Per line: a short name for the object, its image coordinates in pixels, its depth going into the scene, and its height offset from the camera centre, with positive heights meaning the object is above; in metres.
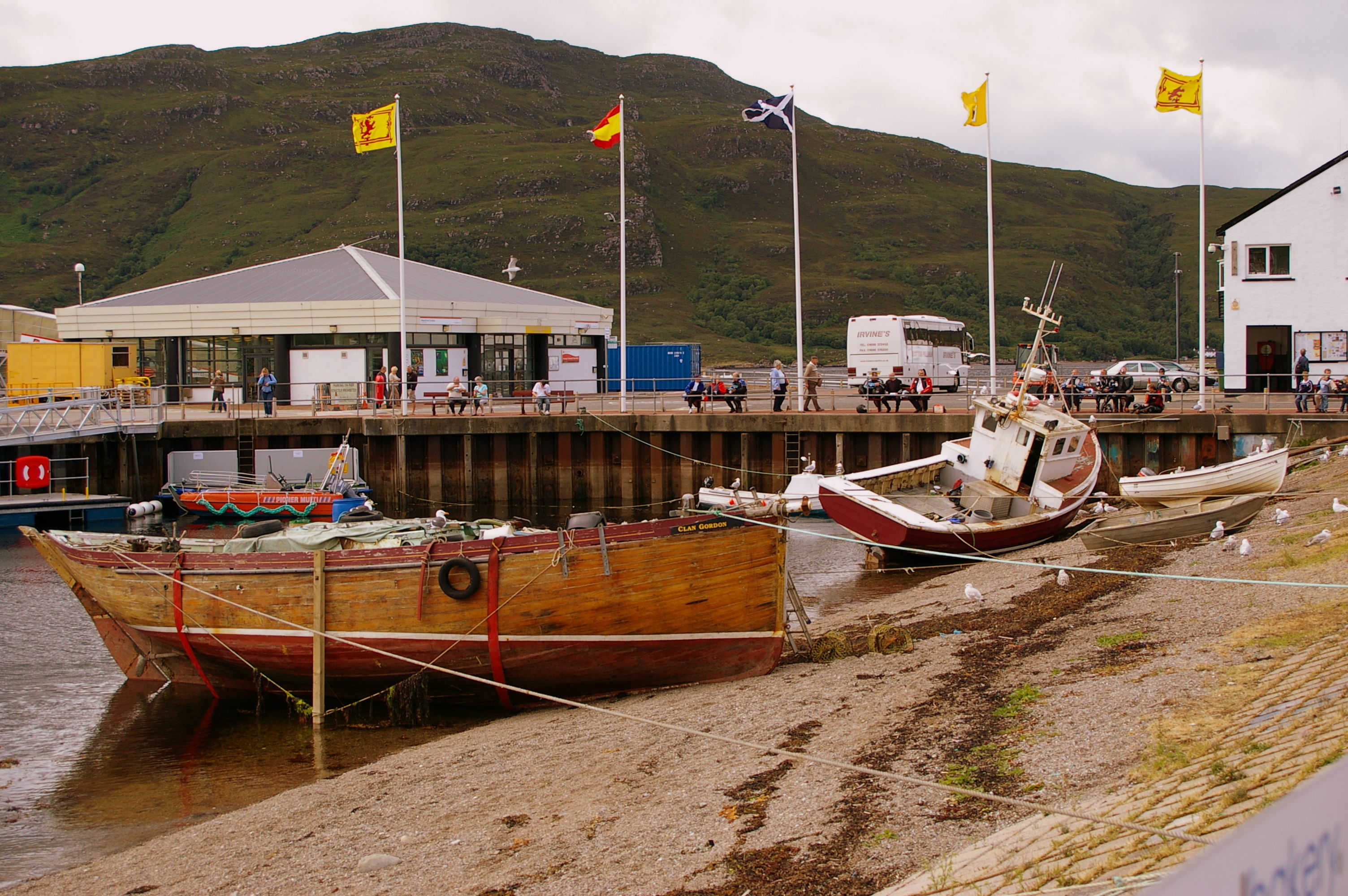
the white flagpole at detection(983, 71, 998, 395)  33.41 +2.10
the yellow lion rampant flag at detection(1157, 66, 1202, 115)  33.22 +9.28
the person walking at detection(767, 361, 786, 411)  35.41 +0.79
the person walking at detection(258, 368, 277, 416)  37.16 +0.89
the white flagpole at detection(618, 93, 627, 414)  35.44 +4.26
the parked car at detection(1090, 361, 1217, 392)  42.69 +1.31
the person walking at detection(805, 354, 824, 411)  34.50 +0.88
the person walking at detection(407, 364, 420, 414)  36.12 +1.10
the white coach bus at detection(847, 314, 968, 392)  46.50 +2.53
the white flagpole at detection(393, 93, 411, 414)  36.81 +3.36
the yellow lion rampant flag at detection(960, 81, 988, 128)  35.03 +9.42
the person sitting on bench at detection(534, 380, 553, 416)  35.72 +0.43
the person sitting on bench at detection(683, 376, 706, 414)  35.28 +0.49
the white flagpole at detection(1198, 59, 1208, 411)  31.56 +3.30
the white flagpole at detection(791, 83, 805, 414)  34.59 +1.50
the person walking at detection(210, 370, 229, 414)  41.90 +1.13
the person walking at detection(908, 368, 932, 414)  33.72 +0.50
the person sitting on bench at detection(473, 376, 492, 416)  36.78 +0.58
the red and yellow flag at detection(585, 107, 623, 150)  34.88 +8.84
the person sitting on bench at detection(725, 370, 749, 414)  34.75 +0.52
